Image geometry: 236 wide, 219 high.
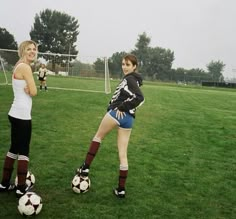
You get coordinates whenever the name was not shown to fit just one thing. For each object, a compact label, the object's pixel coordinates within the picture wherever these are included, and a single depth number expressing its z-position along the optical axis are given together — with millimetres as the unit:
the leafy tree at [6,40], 81125
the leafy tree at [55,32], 91562
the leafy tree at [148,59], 112125
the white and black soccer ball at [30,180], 5477
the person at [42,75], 22769
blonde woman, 4773
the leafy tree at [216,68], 140250
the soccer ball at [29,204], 4535
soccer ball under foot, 5488
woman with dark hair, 5328
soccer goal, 27184
